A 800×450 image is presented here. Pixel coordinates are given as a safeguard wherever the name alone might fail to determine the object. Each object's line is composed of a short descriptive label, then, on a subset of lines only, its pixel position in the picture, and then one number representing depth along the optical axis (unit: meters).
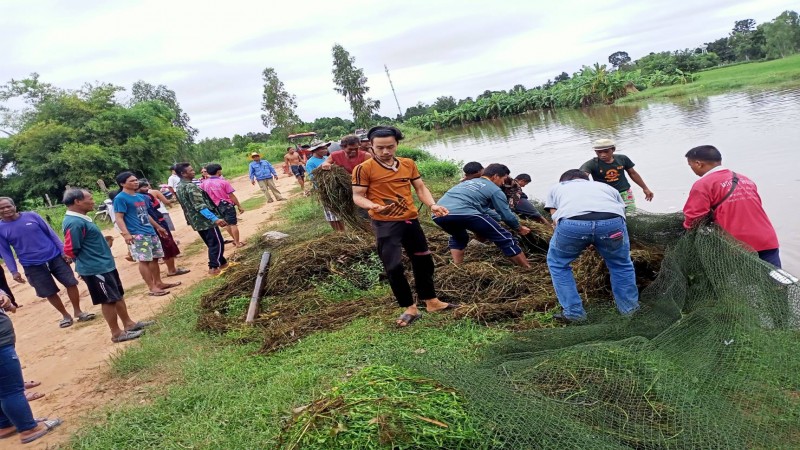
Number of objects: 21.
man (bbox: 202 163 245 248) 7.54
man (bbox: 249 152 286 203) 13.17
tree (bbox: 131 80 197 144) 41.84
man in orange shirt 3.88
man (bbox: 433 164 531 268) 4.73
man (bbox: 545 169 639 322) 3.55
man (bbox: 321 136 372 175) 5.66
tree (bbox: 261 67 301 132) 43.78
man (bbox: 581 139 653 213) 5.53
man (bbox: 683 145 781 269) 3.49
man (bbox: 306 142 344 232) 7.62
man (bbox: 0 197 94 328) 5.51
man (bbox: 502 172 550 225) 6.13
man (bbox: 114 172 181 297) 5.97
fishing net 2.13
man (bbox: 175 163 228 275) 6.63
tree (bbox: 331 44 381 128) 50.06
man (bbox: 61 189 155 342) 4.82
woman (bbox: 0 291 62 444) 3.36
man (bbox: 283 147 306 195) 13.97
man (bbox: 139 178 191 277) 7.18
